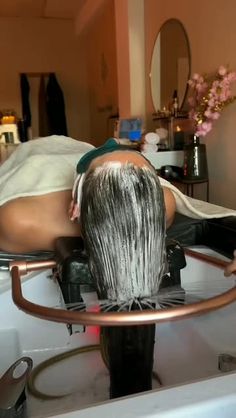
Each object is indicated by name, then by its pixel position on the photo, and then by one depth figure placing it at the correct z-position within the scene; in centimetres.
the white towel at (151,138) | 219
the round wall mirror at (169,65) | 224
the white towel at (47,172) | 64
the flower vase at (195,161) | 192
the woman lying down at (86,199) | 38
